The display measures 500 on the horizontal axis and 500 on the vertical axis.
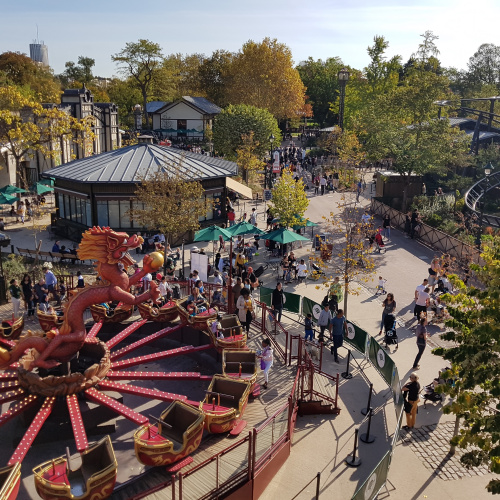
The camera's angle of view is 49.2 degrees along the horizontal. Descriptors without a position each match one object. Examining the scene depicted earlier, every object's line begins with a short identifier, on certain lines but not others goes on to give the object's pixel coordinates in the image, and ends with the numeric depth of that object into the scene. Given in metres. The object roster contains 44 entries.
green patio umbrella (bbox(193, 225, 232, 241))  25.47
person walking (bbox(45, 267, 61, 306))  20.86
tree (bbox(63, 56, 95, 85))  111.76
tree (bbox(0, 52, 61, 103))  73.32
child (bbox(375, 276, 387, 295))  24.02
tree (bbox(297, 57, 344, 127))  92.00
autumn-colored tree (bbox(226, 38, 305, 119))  72.00
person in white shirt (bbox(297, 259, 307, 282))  25.28
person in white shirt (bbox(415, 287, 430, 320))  20.33
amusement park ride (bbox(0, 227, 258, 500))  10.16
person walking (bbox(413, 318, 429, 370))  16.75
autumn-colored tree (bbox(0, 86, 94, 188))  38.91
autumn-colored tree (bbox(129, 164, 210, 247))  24.39
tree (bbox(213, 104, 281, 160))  49.56
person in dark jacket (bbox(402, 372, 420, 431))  13.95
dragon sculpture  12.71
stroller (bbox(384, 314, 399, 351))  18.44
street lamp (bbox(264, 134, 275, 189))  48.78
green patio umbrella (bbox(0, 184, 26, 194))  35.84
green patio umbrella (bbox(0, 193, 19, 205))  34.03
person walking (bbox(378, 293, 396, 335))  19.33
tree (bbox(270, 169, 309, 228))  28.88
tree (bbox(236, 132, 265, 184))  45.44
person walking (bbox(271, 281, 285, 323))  19.50
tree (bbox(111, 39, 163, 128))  86.75
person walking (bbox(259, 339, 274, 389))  14.70
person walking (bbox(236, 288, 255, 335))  17.88
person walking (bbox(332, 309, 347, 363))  17.23
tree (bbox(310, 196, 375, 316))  20.55
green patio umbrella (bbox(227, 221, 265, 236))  26.09
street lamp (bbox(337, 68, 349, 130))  52.88
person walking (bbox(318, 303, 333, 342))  18.33
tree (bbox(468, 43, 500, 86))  86.81
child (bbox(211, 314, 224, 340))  16.05
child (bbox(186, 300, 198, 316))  16.92
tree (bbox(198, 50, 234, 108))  87.44
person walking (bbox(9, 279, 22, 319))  19.58
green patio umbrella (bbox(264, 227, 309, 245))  25.75
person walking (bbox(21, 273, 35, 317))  20.23
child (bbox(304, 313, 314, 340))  18.70
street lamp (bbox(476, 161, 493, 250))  27.05
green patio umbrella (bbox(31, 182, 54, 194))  36.78
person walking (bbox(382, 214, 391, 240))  33.33
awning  35.50
